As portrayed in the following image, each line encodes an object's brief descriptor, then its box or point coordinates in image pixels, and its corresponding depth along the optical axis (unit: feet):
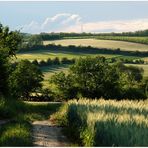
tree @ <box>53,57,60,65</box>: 456.94
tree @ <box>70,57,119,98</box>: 302.33
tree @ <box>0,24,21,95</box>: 139.85
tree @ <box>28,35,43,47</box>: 549.95
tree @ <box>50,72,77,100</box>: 324.80
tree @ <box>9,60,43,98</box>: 339.57
